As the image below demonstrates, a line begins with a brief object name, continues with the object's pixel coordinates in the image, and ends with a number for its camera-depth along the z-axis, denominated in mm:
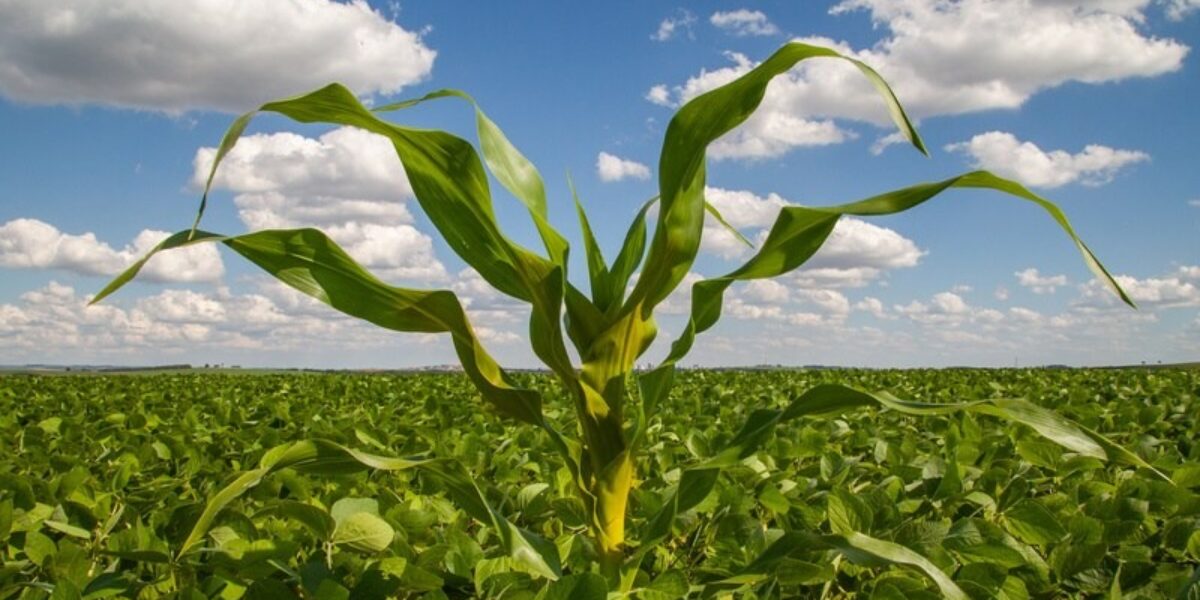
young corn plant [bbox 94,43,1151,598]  1453
